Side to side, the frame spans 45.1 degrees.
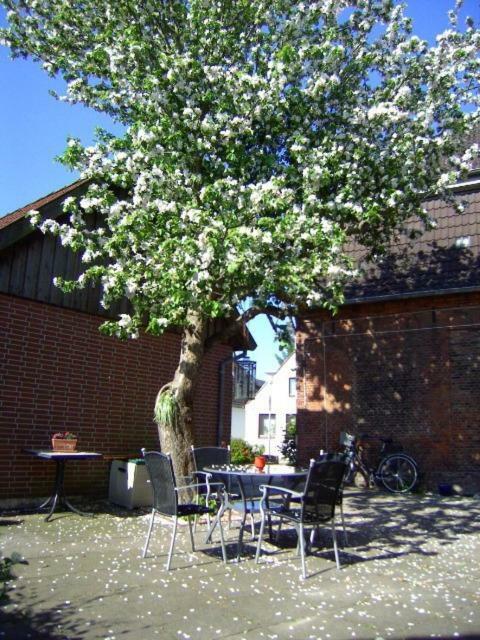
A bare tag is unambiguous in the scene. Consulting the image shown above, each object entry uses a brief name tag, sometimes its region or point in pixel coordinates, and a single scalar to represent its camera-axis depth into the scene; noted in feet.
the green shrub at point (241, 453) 74.44
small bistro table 24.98
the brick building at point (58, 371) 27.48
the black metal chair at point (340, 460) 19.89
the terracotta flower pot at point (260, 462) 21.58
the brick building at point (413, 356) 41.09
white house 121.19
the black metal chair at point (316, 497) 18.04
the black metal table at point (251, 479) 19.92
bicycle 41.55
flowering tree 23.08
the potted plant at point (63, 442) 26.45
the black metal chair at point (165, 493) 18.24
